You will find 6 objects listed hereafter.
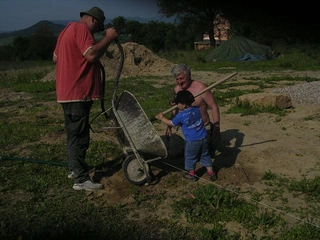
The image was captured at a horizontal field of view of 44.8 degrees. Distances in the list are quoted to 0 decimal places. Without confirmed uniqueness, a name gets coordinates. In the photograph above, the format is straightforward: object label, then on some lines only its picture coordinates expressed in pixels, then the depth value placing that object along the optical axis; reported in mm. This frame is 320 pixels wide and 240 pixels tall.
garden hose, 5168
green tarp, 25469
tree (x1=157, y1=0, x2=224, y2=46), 31756
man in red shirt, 3875
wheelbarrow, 4316
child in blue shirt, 4301
